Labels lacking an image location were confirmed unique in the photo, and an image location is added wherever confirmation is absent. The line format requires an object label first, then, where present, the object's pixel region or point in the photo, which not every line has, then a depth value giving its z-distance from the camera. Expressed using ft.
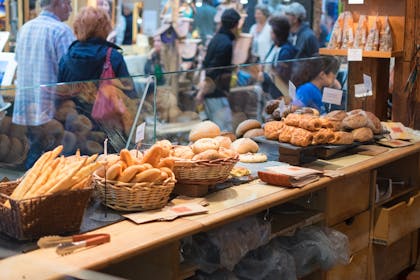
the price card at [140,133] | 9.02
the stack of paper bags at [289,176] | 9.48
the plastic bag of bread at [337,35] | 13.80
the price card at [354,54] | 13.39
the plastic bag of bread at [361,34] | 13.53
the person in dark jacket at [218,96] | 12.89
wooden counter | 6.63
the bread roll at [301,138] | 10.44
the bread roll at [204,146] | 8.93
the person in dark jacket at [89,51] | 14.70
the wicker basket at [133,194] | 7.91
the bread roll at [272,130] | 10.89
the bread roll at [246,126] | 11.78
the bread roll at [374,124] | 12.04
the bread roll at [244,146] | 10.80
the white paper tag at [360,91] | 13.58
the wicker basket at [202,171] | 8.62
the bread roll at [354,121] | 11.68
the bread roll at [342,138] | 11.02
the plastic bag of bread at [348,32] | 13.65
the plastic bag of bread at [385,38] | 13.48
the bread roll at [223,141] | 9.73
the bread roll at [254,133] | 11.47
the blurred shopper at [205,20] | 24.04
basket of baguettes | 7.04
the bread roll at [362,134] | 11.54
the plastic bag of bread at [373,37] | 13.46
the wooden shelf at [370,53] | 13.37
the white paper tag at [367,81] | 13.62
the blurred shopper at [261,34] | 24.72
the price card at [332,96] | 13.10
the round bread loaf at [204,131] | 10.46
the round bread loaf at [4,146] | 10.59
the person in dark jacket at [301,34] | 21.15
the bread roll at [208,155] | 8.71
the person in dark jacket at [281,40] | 19.94
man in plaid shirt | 15.74
